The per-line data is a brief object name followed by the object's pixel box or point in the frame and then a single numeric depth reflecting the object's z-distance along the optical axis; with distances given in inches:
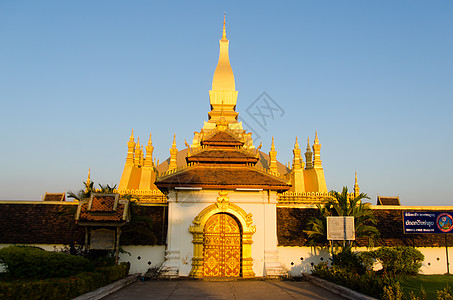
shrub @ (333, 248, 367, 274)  611.2
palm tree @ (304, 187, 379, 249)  723.4
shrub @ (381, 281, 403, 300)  404.4
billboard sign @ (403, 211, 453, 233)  725.9
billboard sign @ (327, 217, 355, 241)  657.0
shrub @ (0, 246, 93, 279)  464.8
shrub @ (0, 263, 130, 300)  363.1
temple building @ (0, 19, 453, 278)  669.3
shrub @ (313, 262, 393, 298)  448.6
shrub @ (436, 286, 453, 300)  355.6
